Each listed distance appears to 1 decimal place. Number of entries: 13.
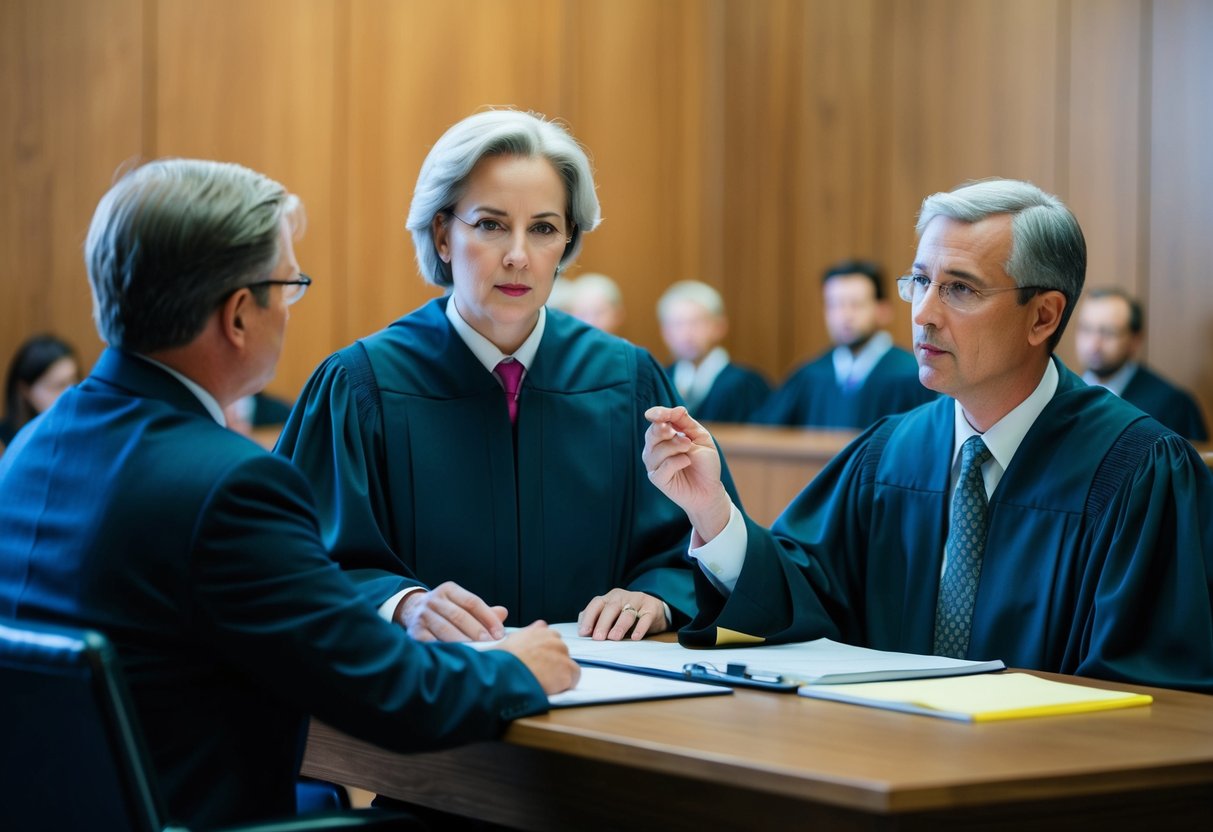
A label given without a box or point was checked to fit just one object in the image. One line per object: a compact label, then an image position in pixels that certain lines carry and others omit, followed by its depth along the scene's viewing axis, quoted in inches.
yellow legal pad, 87.7
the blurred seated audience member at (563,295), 419.6
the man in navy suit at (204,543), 79.0
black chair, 70.3
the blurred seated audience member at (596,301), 428.5
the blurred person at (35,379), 313.7
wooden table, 72.9
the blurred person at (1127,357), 366.0
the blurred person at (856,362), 397.7
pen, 95.3
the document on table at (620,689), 88.7
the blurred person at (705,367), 446.9
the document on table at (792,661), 98.3
